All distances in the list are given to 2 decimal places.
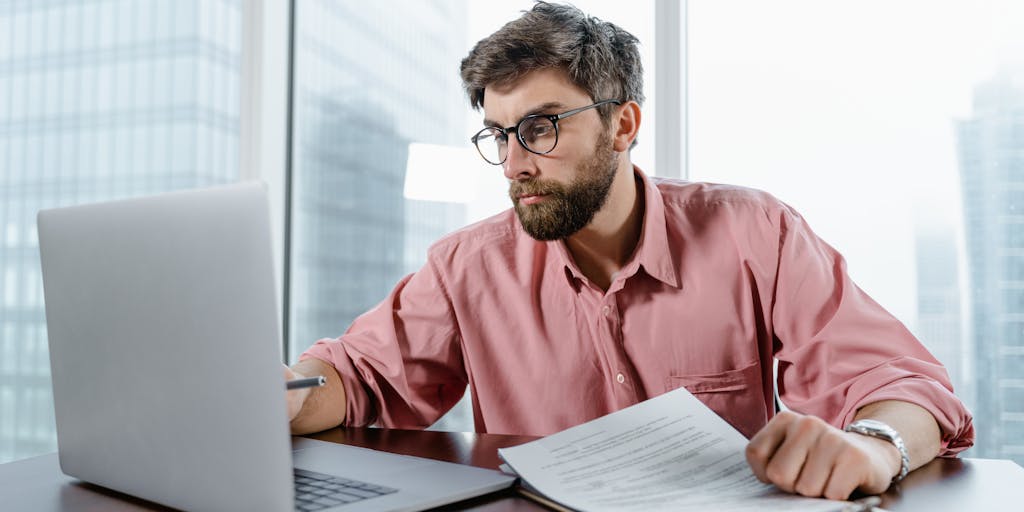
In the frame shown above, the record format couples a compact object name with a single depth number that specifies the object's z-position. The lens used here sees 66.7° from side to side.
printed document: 0.61
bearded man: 1.17
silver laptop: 0.53
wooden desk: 0.66
